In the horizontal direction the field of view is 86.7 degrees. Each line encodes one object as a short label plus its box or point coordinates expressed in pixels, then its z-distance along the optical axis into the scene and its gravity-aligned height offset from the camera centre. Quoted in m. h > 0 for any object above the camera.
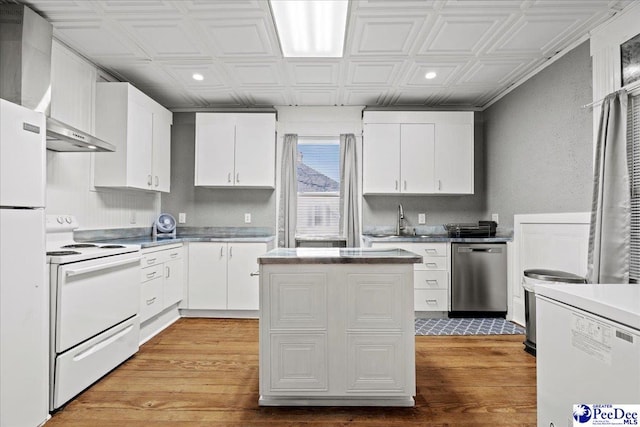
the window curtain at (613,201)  2.27 +0.13
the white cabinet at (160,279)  3.12 -0.62
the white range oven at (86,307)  2.01 -0.61
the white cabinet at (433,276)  3.88 -0.65
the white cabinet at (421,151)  4.25 +0.86
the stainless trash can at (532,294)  2.76 -0.64
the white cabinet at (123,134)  3.29 +0.84
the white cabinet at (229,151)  4.25 +0.84
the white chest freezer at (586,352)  1.03 -0.45
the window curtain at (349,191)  4.48 +0.37
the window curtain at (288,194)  4.48 +0.33
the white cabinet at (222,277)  3.91 -0.68
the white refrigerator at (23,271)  1.66 -0.28
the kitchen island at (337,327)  1.99 -0.64
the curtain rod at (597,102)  2.36 +0.90
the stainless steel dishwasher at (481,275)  3.84 -0.63
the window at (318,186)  4.66 +0.45
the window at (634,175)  2.30 +0.31
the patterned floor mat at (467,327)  3.39 -1.13
